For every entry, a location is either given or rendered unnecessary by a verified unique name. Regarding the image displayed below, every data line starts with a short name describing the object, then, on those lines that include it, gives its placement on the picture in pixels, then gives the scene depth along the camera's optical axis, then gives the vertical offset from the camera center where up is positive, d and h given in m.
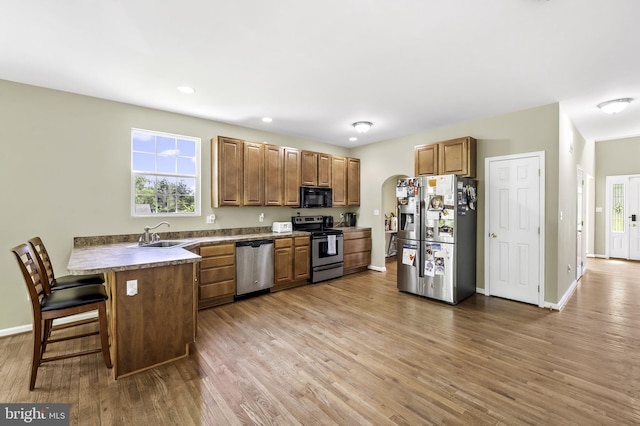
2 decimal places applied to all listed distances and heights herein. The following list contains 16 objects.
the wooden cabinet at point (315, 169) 5.41 +0.87
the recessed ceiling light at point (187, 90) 3.27 +1.46
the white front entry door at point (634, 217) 6.60 -0.10
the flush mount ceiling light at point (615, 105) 3.62 +1.41
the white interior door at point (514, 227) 3.91 -0.21
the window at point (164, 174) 3.90 +0.57
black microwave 5.37 +0.32
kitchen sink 3.54 -0.40
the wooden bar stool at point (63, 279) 2.60 -0.65
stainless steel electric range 5.09 -0.68
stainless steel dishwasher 4.17 -0.82
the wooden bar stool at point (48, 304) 2.07 -0.69
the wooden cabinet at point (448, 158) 4.31 +0.90
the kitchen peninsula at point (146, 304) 2.25 -0.78
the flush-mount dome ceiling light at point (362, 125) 4.54 +1.42
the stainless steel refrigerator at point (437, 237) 4.01 -0.36
